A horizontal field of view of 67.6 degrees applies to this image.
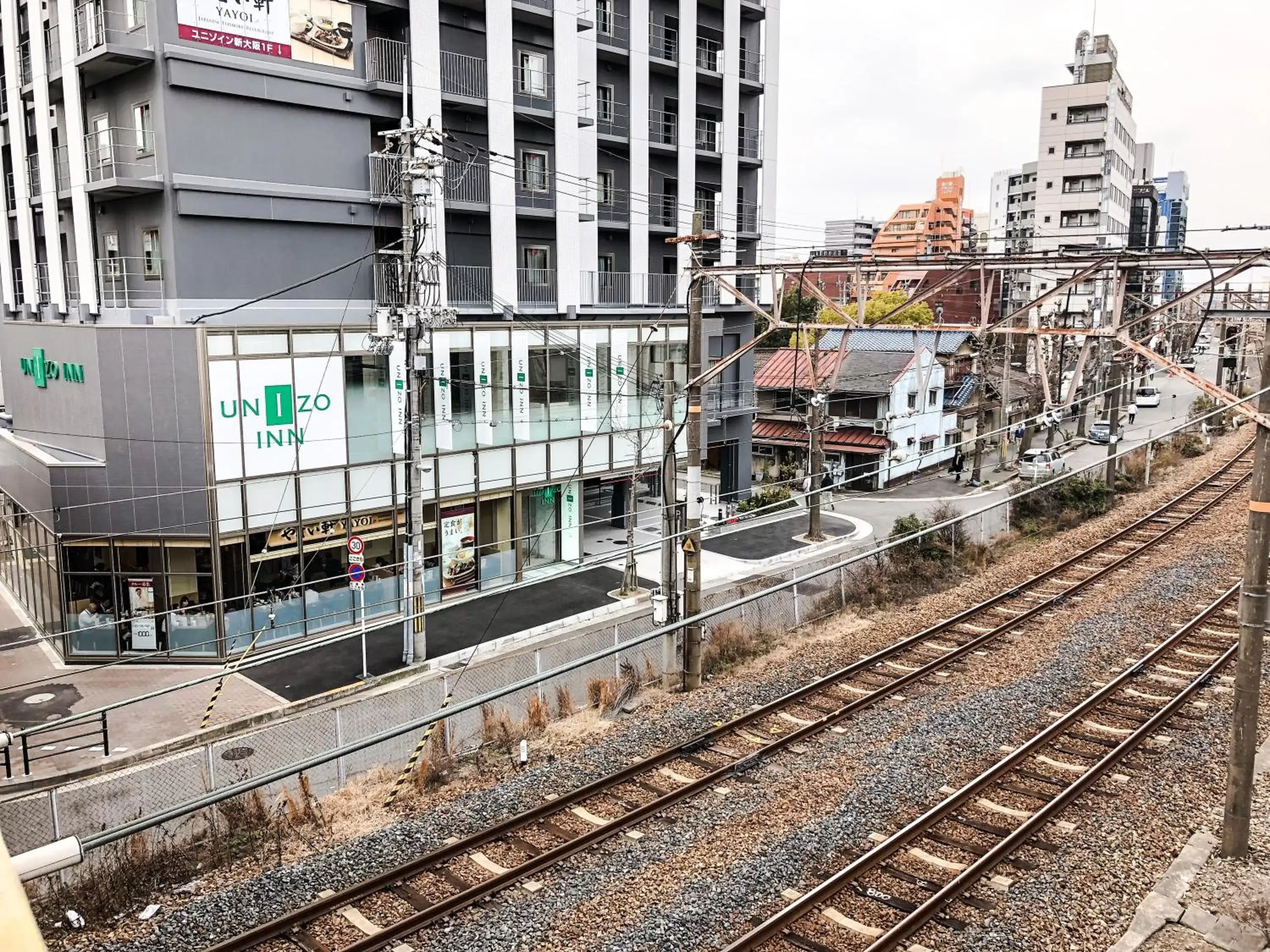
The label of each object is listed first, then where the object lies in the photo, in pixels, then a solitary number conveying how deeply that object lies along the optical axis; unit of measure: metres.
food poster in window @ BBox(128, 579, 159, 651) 20.11
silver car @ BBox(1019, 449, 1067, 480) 38.66
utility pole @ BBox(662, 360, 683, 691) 16.48
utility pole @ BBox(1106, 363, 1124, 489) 31.27
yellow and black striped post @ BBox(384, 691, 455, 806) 12.12
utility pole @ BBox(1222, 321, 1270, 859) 9.67
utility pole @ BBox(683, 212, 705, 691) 15.41
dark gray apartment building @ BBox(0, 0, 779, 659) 19.98
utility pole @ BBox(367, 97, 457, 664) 18.14
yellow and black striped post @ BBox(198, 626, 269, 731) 15.74
